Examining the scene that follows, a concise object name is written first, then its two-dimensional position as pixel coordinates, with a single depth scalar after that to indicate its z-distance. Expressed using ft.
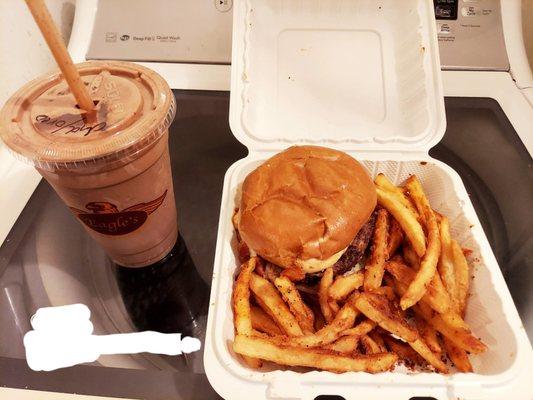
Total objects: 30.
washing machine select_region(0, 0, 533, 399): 1.21
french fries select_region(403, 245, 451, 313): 1.08
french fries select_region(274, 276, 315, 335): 1.12
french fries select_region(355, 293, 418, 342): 1.06
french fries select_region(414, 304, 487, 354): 1.03
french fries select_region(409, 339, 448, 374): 1.05
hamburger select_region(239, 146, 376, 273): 1.12
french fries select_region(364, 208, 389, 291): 1.14
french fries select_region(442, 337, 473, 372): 1.05
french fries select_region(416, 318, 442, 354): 1.09
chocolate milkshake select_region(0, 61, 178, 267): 0.98
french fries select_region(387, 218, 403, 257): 1.25
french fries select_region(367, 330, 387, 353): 1.13
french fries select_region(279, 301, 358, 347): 1.04
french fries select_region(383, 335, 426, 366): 1.11
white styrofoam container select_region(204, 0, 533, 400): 1.00
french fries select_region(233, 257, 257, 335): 1.06
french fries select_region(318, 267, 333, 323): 1.13
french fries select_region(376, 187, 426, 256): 1.18
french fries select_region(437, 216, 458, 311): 1.15
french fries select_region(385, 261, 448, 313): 1.10
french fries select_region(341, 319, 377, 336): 1.09
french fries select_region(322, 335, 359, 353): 1.07
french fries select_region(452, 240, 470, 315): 1.14
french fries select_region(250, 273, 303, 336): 1.09
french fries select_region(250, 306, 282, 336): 1.15
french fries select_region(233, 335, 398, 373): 1.00
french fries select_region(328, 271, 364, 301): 1.13
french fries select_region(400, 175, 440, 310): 1.08
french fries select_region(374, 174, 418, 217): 1.26
